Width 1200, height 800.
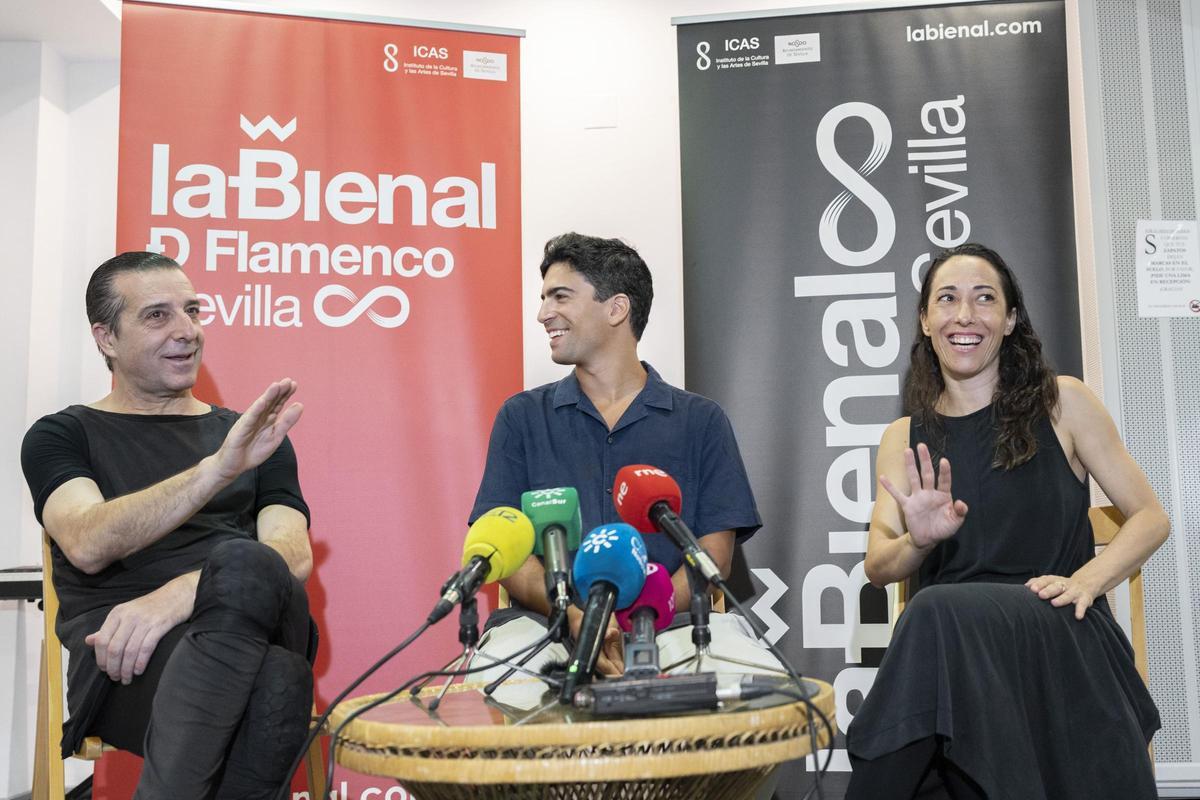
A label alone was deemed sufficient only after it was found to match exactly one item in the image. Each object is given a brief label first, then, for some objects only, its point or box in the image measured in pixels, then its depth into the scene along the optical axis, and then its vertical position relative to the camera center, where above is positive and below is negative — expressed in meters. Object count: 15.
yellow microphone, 1.42 -0.11
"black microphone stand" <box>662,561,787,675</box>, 1.50 -0.20
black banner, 3.46 +0.81
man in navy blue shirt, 2.69 +0.12
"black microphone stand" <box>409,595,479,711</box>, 1.46 -0.20
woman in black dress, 1.94 -0.24
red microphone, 1.65 -0.04
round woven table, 1.28 -0.34
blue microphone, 1.45 -0.15
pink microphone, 1.52 -0.23
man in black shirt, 1.81 -0.15
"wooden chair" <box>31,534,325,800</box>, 2.27 -0.49
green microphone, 1.67 -0.08
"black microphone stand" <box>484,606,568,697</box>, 1.54 -0.22
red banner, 3.43 +0.75
